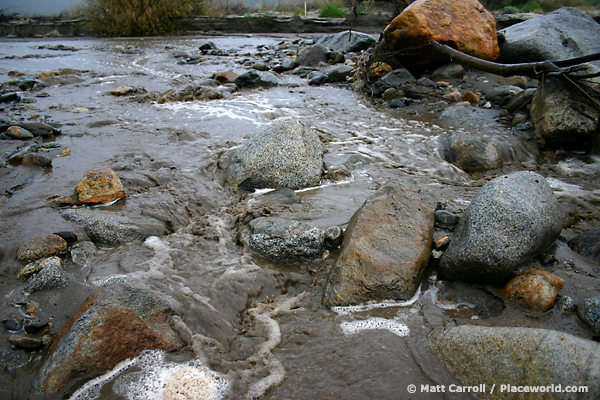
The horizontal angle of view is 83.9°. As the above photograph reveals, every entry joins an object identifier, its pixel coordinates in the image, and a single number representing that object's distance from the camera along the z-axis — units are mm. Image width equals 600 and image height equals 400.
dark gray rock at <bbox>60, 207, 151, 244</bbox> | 3012
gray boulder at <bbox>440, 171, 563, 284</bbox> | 2453
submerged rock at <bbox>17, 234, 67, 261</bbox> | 2648
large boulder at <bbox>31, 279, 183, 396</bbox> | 1821
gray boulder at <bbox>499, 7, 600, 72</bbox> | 6629
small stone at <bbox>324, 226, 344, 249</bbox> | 2998
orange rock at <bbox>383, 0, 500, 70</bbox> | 7242
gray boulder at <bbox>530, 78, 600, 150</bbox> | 4781
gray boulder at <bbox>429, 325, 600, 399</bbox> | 1615
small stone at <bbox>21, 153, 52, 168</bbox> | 4191
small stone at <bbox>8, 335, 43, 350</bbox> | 1953
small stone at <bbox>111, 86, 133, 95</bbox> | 7590
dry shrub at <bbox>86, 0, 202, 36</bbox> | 19025
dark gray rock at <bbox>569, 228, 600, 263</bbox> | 2693
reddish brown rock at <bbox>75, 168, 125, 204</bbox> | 3521
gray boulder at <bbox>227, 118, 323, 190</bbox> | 3990
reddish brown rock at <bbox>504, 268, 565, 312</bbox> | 2262
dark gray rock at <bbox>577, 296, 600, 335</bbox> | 2067
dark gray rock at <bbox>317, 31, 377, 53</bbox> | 11562
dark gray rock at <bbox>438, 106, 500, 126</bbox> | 5921
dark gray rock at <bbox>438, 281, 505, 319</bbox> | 2334
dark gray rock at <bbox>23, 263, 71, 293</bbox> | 2367
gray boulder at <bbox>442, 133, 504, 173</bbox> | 4617
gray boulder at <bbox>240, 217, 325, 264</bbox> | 2879
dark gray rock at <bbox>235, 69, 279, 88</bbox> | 8617
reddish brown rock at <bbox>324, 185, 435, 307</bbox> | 2432
